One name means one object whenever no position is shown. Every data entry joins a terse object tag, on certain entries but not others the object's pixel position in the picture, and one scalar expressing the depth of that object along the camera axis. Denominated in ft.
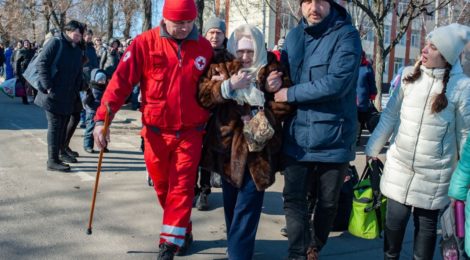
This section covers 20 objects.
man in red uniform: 12.17
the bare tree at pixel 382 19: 37.27
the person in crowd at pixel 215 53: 12.93
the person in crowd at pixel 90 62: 26.55
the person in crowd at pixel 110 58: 37.88
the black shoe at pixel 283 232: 15.82
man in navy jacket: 11.37
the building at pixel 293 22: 75.99
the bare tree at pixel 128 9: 75.82
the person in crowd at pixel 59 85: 21.70
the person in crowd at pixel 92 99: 26.15
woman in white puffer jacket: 10.93
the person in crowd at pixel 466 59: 12.49
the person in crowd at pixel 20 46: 53.78
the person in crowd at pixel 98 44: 51.84
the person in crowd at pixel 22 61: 51.08
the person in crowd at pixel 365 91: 28.22
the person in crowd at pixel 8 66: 67.77
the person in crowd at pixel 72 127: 24.47
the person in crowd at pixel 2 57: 70.43
